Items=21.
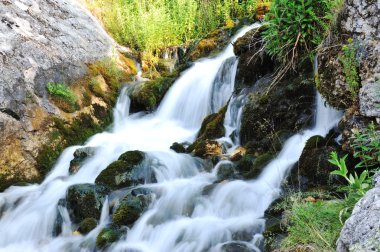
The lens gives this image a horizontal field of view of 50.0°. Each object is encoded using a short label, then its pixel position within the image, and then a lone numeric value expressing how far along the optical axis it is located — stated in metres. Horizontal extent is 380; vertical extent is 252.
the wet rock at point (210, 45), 10.66
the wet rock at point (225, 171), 5.83
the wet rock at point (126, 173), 6.18
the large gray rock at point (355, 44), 4.19
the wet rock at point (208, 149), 6.53
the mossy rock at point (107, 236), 4.93
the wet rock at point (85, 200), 5.66
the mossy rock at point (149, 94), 9.30
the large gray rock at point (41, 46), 7.85
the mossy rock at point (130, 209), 5.29
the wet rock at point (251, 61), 7.08
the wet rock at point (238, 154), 6.15
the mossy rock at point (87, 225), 5.43
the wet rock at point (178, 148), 7.16
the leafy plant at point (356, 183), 2.91
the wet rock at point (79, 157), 7.04
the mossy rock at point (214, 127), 7.12
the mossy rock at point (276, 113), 6.00
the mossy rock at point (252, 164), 5.57
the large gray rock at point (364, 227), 2.01
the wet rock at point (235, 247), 4.09
